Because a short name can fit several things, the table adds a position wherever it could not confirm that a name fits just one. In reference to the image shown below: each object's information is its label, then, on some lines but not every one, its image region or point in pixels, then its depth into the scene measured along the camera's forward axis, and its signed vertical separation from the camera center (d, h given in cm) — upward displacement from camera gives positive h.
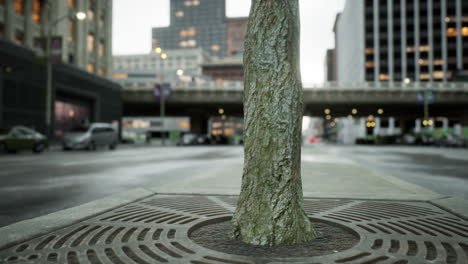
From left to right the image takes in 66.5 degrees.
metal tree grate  270 -100
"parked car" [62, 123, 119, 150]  2439 -59
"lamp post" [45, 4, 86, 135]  2298 +467
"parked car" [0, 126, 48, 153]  1912 -68
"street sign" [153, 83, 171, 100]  3875 +421
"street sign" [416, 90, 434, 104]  4050 +389
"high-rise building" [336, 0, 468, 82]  8806 +2262
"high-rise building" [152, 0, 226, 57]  19925 +4910
